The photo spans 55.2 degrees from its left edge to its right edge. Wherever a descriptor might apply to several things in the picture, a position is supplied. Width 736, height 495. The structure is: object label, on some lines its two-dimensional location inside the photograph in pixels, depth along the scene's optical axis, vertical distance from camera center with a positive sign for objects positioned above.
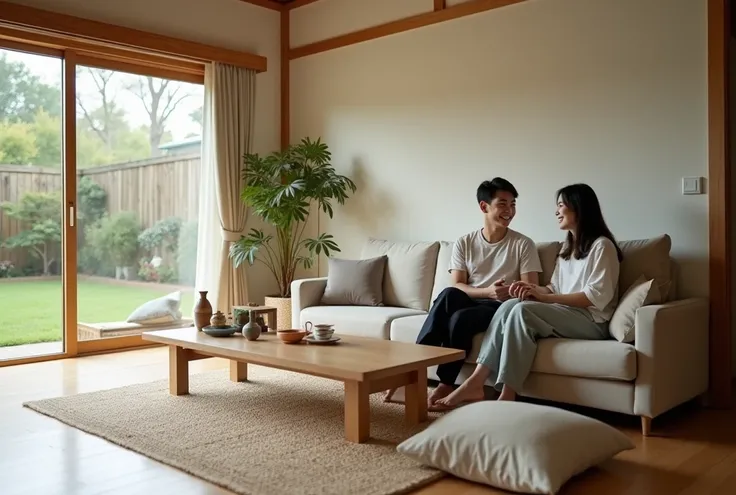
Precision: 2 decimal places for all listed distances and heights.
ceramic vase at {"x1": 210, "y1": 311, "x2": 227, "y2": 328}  3.78 -0.40
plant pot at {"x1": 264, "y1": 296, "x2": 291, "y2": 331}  5.30 -0.50
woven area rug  2.48 -0.81
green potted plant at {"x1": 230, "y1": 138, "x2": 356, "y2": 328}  5.31 +0.36
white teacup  3.43 -0.43
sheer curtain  5.61 +0.47
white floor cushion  2.33 -0.71
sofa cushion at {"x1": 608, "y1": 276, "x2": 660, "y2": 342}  3.19 -0.30
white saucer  3.41 -0.47
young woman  3.31 -0.32
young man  3.58 -0.18
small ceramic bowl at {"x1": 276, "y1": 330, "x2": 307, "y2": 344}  3.42 -0.44
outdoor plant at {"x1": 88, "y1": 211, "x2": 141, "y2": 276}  5.18 +0.07
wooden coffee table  2.86 -0.49
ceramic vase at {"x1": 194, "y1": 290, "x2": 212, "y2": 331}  3.91 -0.37
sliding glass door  4.74 +0.37
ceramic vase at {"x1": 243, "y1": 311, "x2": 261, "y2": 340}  3.53 -0.43
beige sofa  3.06 -0.51
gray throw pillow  4.62 -0.25
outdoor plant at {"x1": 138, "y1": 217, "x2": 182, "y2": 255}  5.48 +0.08
